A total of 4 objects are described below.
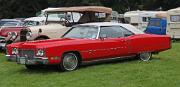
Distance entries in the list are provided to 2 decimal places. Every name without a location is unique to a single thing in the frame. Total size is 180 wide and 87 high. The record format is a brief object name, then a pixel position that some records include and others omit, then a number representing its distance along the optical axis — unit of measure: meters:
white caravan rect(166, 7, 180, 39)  18.88
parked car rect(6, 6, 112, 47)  12.28
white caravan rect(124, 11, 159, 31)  20.14
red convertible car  8.95
